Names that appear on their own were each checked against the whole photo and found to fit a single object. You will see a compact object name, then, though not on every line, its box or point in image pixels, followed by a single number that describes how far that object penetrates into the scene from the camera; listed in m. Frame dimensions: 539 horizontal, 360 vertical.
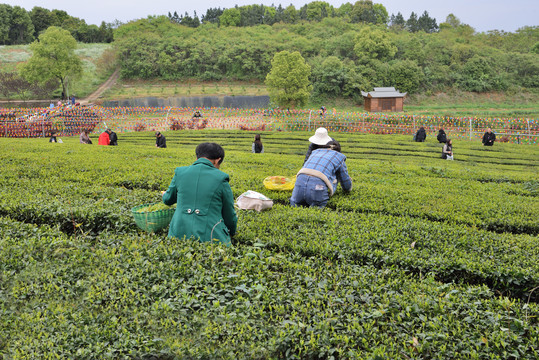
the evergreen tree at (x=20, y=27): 78.75
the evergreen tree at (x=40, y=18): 83.31
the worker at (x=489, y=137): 19.78
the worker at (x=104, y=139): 17.66
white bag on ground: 6.31
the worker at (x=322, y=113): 26.05
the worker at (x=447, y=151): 16.42
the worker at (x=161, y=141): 16.59
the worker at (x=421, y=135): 21.21
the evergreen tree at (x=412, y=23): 100.38
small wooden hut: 41.56
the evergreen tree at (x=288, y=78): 36.97
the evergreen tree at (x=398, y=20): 100.36
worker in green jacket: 4.61
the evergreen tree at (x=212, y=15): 117.25
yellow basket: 7.90
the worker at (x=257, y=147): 15.99
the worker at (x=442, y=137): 20.66
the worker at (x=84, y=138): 18.50
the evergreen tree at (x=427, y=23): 101.88
